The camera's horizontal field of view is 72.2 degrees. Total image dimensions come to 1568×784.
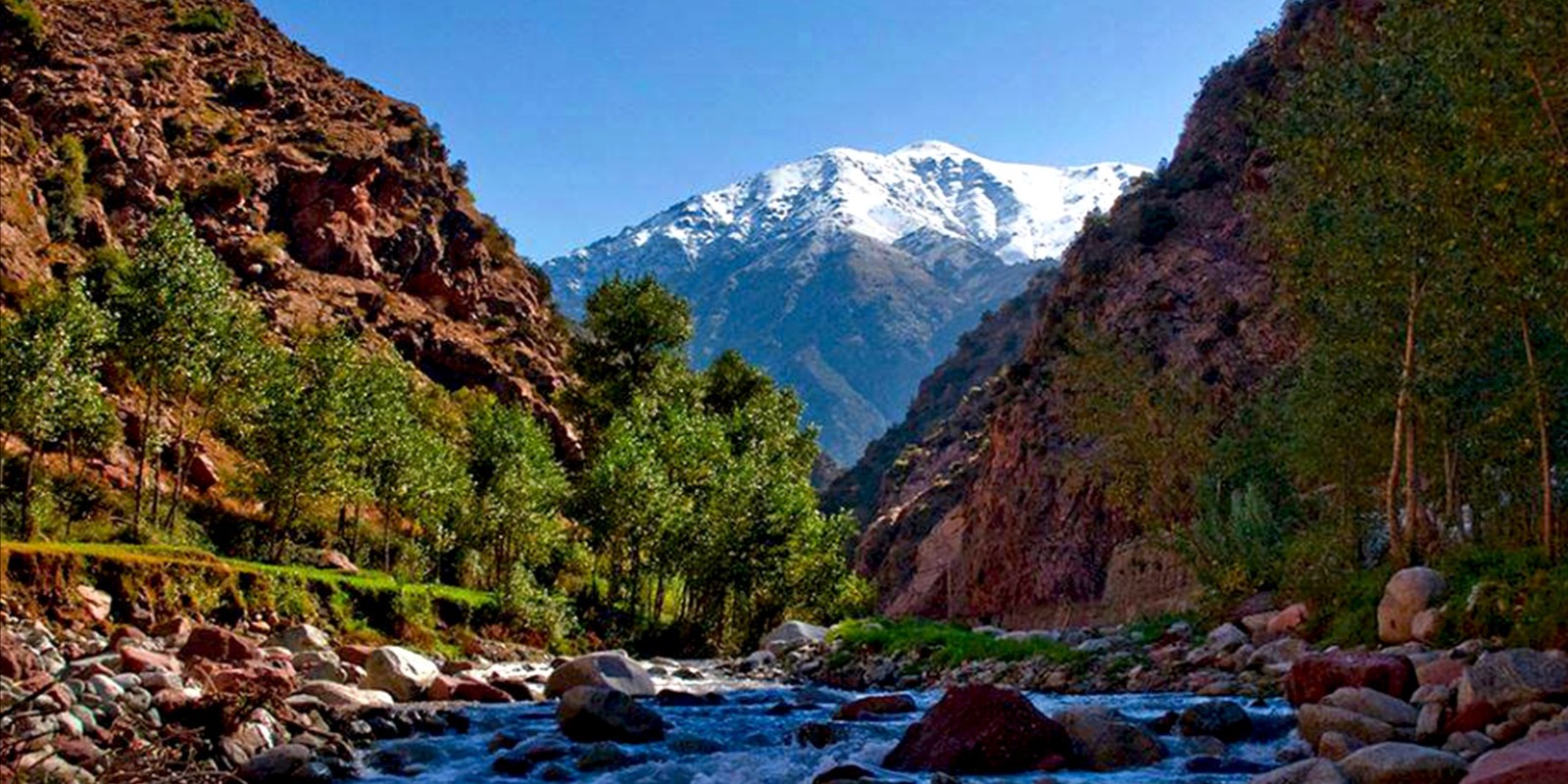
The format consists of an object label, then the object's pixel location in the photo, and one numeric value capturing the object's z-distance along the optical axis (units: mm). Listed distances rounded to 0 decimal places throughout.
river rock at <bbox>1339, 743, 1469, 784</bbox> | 10734
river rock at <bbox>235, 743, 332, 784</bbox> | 13352
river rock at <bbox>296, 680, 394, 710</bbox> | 18578
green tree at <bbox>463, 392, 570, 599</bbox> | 48000
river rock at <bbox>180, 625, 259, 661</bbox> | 20625
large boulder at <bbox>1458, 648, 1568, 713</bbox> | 12336
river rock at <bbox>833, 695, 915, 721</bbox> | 20562
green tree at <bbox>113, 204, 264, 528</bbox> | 36500
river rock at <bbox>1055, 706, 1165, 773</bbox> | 14352
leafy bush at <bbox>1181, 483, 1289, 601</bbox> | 31484
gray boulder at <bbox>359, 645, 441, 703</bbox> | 23344
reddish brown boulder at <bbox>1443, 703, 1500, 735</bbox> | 12438
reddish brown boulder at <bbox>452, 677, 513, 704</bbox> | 24172
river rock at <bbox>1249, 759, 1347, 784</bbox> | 10953
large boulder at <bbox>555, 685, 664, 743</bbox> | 17781
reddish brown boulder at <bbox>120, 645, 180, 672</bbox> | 16645
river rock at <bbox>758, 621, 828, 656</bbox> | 40906
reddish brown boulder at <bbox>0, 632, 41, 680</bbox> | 14133
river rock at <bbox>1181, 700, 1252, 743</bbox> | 15688
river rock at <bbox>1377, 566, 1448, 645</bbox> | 19328
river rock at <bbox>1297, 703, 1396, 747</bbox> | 13000
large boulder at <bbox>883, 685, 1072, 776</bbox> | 14312
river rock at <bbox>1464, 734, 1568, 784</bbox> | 9109
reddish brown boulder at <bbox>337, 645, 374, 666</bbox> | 26031
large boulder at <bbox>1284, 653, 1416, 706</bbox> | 15047
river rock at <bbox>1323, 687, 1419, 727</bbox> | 13555
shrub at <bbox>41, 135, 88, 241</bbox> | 61531
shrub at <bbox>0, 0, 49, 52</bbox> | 74938
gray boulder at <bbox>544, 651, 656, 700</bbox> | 24766
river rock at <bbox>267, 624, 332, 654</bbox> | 26688
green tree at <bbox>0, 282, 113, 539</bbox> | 33812
